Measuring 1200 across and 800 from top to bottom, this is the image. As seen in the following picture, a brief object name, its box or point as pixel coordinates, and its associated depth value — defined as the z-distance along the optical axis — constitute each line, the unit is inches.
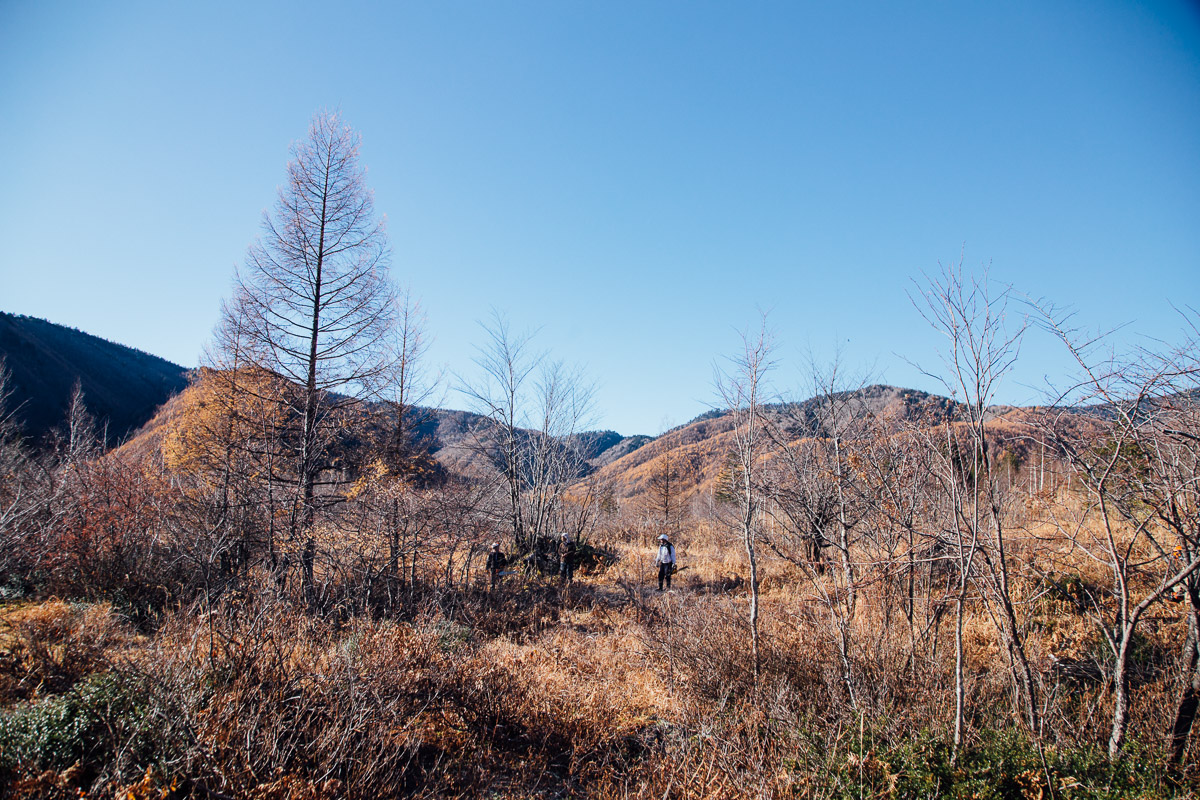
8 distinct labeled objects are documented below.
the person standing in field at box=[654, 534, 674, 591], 501.0
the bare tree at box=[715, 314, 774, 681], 224.8
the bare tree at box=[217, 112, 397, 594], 367.6
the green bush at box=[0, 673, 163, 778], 120.0
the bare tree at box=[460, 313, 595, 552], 582.6
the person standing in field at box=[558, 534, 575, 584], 511.2
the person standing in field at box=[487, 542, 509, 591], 437.4
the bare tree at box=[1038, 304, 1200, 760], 141.1
